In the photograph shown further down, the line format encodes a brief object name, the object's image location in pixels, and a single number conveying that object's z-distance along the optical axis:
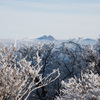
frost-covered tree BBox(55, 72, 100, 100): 16.86
